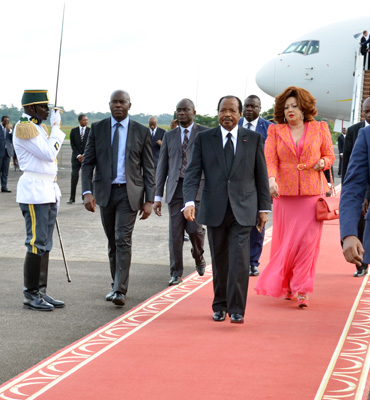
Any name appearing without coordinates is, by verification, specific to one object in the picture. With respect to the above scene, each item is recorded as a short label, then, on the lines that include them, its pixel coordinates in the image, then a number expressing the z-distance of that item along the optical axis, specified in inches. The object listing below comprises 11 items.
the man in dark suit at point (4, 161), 839.1
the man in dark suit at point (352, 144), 327.3
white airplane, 1099.3
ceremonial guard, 277.3
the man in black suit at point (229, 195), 255.8
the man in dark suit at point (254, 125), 354.3
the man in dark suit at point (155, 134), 724.5
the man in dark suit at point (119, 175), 293.7
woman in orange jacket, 292.8
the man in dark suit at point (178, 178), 339.9
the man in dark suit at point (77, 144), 699.4
